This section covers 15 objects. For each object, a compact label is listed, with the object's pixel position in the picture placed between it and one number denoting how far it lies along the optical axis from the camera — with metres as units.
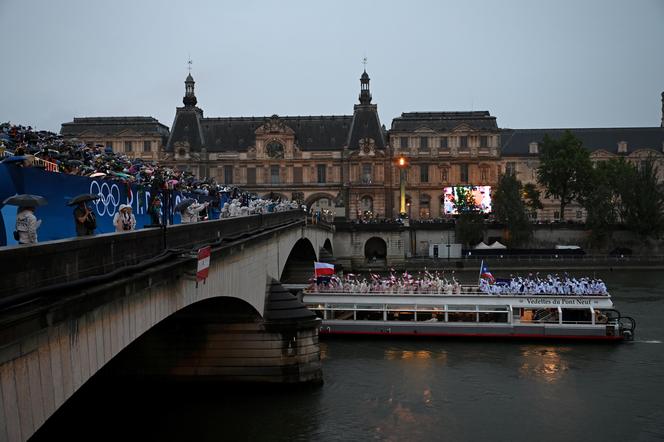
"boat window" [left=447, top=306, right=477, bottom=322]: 44.88
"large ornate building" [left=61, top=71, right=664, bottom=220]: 100.94
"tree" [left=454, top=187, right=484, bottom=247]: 88.94
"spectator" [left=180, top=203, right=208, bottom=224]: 26.23
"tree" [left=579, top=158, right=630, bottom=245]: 87.44
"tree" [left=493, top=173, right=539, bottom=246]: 87.88
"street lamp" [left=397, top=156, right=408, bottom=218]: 82.94
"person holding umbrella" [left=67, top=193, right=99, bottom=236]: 14.93
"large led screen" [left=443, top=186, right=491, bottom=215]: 95.42
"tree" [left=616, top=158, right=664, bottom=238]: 86.62
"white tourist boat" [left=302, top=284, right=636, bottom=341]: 42.62
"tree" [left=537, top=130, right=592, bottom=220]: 93.62
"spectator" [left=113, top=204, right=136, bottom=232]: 18.62
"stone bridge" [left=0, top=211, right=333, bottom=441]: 10.75
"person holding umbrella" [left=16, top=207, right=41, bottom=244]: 13.24
